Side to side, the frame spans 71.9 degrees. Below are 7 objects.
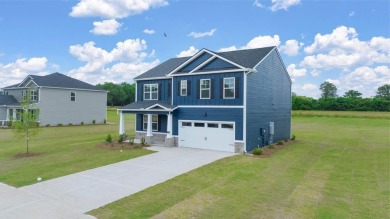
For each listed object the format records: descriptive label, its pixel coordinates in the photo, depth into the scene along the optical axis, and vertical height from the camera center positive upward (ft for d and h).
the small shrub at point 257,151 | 52.95 -8.31
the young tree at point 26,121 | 53.01 -2.70
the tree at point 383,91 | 370.22 +26.80
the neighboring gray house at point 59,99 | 116.37 +4.14
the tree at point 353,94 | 361.84 +22.26
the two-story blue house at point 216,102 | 56.54 +1.61
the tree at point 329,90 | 407.23 +30.22
